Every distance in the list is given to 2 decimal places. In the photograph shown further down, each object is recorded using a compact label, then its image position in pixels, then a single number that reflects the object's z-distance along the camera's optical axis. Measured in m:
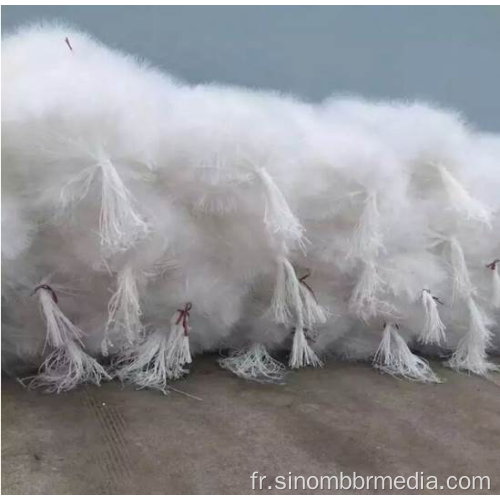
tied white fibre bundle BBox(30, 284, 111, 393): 1.08
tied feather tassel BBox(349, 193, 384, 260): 1.17
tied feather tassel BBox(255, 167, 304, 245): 1.07
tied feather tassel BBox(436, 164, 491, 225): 1.23
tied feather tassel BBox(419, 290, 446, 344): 1.29
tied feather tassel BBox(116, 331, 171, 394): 1.16
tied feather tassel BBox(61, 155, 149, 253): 0.98
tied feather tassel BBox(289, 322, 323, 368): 1.28
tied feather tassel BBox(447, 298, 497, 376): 1.36
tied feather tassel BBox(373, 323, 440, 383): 1.32
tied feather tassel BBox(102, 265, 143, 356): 1.08
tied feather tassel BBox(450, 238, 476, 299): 1.32
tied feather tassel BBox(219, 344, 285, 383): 1.26
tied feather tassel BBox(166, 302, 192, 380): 1.17
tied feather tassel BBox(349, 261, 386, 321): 1.23
